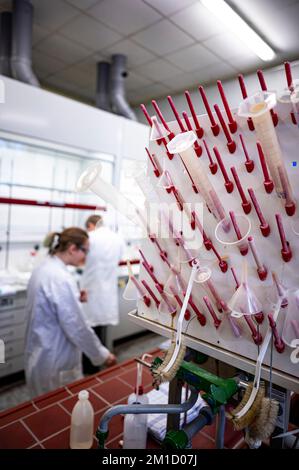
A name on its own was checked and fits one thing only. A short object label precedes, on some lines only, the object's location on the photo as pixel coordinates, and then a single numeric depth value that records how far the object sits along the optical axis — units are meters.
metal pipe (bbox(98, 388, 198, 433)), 0.73
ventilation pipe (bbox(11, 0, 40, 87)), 2.57
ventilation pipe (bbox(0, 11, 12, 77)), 2.72
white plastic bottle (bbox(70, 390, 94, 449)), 0.99
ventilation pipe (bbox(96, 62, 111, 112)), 3.56
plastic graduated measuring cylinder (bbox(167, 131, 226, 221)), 0.78
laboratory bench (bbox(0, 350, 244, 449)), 1.00
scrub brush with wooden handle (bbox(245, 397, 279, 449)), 0.67
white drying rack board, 0.72
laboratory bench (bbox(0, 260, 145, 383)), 2.52
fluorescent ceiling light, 2.03
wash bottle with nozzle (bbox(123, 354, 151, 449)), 0.98
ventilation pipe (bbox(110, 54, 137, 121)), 3.38
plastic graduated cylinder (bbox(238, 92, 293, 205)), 0.60
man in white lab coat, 2.96
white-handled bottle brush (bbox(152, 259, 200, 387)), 0.74
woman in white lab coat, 1.77
